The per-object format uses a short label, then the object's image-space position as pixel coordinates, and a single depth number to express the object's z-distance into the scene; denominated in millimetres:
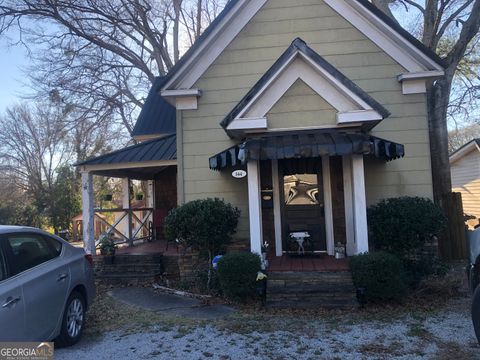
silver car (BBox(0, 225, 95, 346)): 3666
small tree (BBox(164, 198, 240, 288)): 7199
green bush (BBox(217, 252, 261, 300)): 6348
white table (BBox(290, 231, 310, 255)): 7625
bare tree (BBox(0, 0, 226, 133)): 17562
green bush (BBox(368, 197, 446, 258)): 6758
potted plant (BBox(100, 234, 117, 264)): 8961
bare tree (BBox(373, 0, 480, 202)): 11555
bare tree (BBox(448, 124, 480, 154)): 34147
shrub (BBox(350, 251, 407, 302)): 5988
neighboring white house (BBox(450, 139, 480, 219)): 17688
